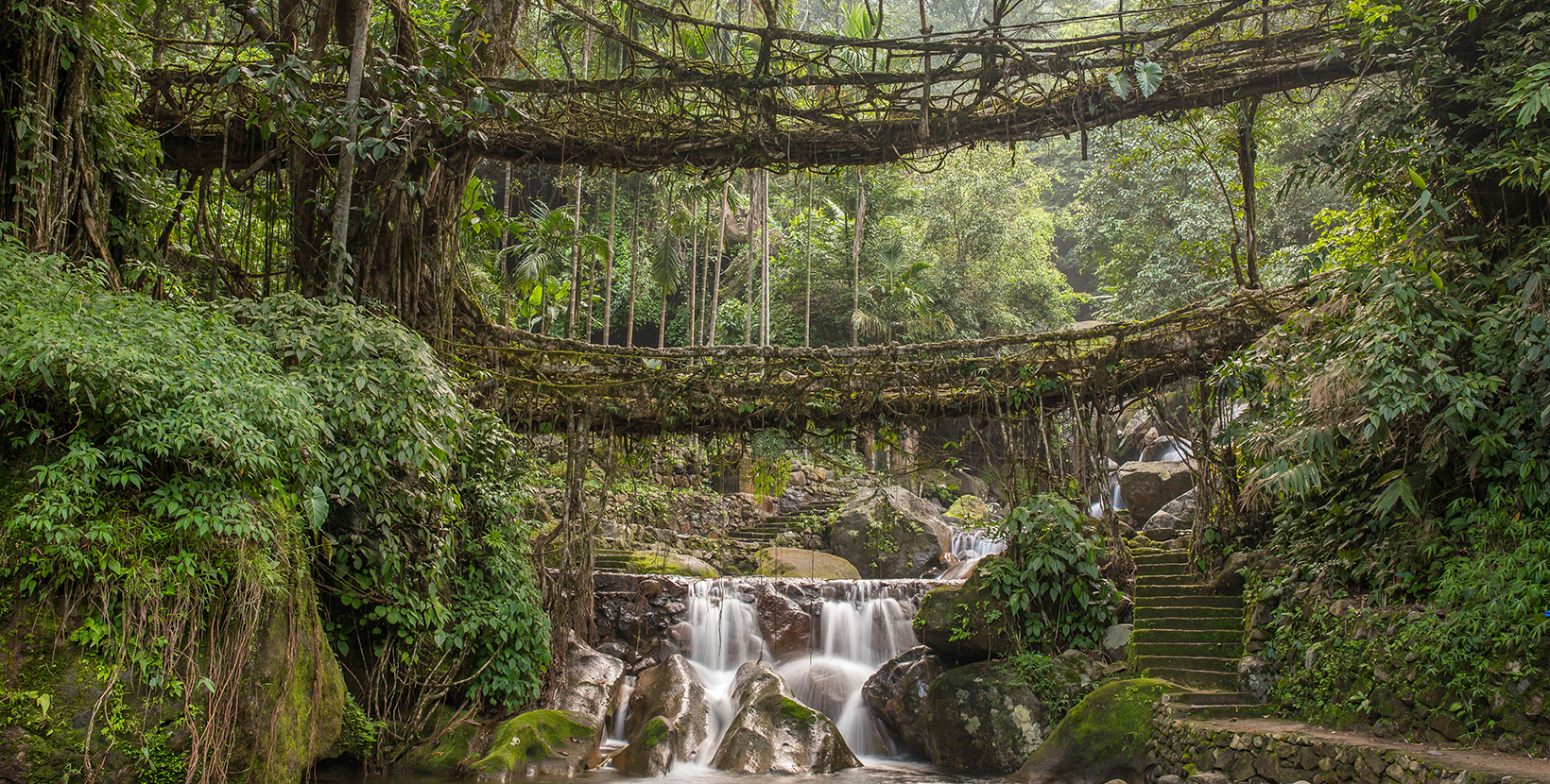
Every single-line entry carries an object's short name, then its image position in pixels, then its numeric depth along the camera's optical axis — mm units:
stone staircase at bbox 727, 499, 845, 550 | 16844
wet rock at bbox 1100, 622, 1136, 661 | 8953
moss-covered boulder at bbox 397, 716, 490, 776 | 7320
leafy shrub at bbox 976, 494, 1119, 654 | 9266
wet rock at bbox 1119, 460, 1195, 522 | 15430
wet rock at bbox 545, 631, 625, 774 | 8947
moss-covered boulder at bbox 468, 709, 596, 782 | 7414
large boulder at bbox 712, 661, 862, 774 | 8430
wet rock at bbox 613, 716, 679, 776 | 8367
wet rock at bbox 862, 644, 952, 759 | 9438
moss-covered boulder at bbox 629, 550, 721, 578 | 13258
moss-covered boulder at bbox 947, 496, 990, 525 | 18438
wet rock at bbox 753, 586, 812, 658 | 12000
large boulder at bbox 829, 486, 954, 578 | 16234
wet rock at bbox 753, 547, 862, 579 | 14914
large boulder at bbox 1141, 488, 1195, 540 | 13375
